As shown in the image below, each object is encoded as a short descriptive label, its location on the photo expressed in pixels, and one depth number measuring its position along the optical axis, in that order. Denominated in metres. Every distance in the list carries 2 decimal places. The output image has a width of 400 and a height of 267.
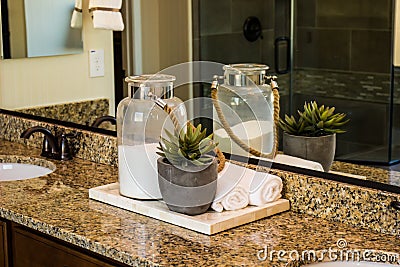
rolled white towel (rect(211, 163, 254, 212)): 2.09
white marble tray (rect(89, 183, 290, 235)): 1.99
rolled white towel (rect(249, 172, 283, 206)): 2.12
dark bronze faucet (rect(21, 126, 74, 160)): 2.79
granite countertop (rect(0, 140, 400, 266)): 1.84
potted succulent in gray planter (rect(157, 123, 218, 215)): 2.00
